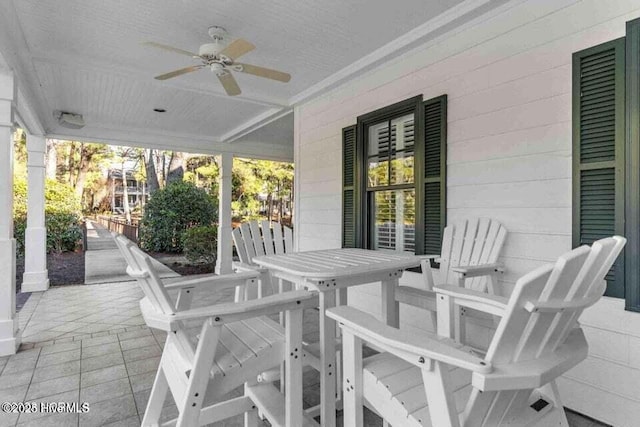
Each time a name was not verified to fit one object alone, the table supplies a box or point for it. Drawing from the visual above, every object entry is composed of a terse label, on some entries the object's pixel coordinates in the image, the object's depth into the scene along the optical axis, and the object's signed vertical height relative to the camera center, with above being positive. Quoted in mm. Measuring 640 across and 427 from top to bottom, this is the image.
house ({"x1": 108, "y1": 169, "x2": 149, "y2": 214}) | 18625 +1009
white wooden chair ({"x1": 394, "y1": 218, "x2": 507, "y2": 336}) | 2297 -384
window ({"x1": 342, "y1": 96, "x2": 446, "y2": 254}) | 2930 +290
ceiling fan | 2578 +1185
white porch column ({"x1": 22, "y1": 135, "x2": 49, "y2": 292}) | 5273 -197
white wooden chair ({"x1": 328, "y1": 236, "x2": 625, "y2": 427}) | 875 -431
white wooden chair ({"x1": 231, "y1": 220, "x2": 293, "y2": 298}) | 3180 -305
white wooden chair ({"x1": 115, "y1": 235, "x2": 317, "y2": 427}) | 1311 -636
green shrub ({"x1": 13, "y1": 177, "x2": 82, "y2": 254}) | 8156 -235
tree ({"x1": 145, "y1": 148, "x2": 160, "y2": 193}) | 12506 +1225
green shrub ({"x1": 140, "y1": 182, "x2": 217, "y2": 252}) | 9031 -271
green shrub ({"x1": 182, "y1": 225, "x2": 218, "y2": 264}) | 7578 -819
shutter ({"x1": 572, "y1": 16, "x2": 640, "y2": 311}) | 1863 +324
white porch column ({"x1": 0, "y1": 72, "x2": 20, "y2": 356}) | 2938 -102
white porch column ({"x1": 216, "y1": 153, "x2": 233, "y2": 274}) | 6859 -227
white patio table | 1719 -388
